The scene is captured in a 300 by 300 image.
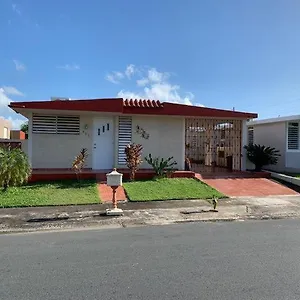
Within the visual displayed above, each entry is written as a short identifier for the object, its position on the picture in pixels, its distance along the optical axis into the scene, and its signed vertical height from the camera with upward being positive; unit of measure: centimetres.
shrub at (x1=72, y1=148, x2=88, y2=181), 1141 -46
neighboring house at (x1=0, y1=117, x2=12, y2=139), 3572 +278
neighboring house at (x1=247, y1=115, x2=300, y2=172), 1661 +78
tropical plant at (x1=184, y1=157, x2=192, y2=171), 1486 -66
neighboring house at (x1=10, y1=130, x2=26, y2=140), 3997 +216
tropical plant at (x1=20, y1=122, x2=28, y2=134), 4891 +387
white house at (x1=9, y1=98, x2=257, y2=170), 1334 +103
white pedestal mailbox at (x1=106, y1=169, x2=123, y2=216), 829 -82
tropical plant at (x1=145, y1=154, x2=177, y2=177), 1273 -54
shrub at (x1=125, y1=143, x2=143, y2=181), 1227 -23
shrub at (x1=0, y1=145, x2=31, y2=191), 1007 -58
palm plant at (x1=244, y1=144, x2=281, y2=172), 1491 -11
